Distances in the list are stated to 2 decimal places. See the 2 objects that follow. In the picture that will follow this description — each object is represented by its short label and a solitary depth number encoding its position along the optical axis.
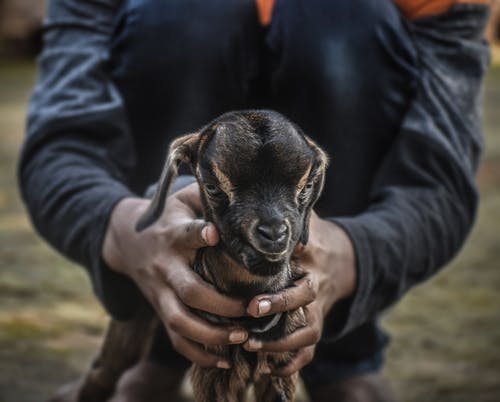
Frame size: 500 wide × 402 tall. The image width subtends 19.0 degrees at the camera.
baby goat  0.98
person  1.27
